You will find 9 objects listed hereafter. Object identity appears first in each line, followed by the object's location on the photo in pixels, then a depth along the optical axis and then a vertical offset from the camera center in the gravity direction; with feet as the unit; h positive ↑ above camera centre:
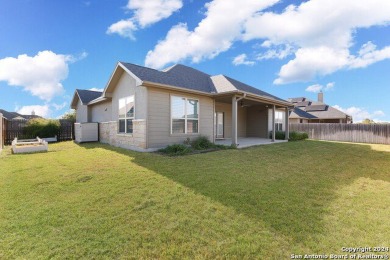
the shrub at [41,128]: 49.06 +0.45
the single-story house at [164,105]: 29.50 +4.15
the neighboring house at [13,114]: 117.00 +9.52
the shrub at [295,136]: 52.16 -2.42
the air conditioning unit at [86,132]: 44.07 -0.65
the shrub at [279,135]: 52.03 -2.11
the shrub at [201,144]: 32.75 -2.69
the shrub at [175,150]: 28.25 -3.18
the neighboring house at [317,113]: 91.09 +6.50
